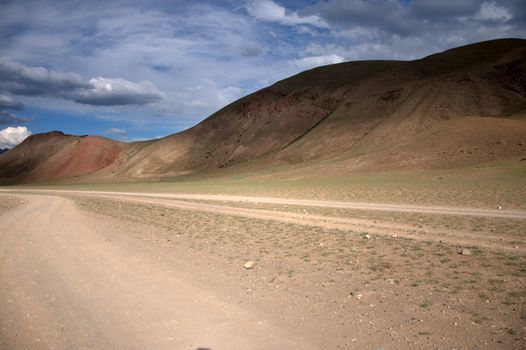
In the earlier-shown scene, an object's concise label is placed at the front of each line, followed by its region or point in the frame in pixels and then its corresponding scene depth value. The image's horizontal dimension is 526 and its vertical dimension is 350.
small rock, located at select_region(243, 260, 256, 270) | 9.51
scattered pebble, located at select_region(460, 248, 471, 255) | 9.85
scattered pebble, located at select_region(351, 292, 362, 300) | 7.25
